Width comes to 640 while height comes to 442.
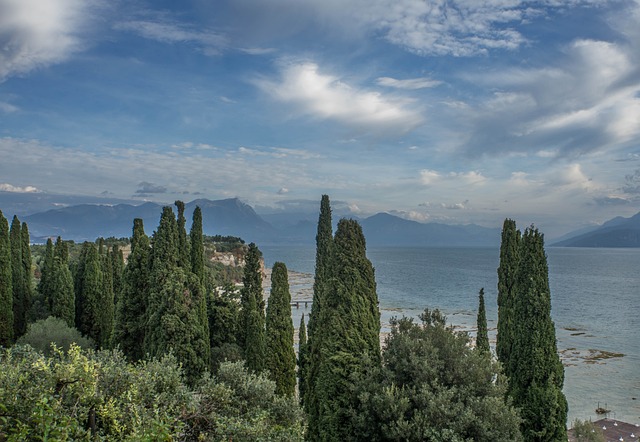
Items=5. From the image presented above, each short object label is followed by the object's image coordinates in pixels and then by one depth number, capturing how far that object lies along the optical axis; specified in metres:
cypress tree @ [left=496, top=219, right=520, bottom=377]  19.83
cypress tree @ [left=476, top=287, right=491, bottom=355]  24.23
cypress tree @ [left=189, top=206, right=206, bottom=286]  24.08
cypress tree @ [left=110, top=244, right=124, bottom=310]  31.69
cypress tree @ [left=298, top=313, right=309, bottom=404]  20.27
